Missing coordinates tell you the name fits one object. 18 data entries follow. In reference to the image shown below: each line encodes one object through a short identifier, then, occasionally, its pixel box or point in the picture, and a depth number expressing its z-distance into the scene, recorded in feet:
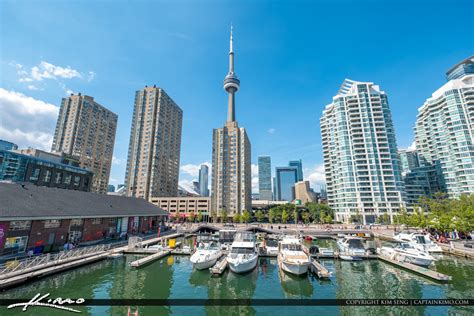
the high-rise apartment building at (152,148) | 367.86
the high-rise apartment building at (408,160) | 459.32
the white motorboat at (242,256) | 73.36
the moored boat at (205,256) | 79.61
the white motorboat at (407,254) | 82.07
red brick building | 77.00
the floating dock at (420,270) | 67.87
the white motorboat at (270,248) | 105.29
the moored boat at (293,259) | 71.87
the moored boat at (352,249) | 98.43
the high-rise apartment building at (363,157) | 298.97
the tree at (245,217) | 291.99
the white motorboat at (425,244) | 109.85
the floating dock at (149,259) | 82.74
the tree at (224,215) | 311.88
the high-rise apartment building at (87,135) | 391.65
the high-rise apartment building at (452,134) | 298.15
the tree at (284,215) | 293.64
